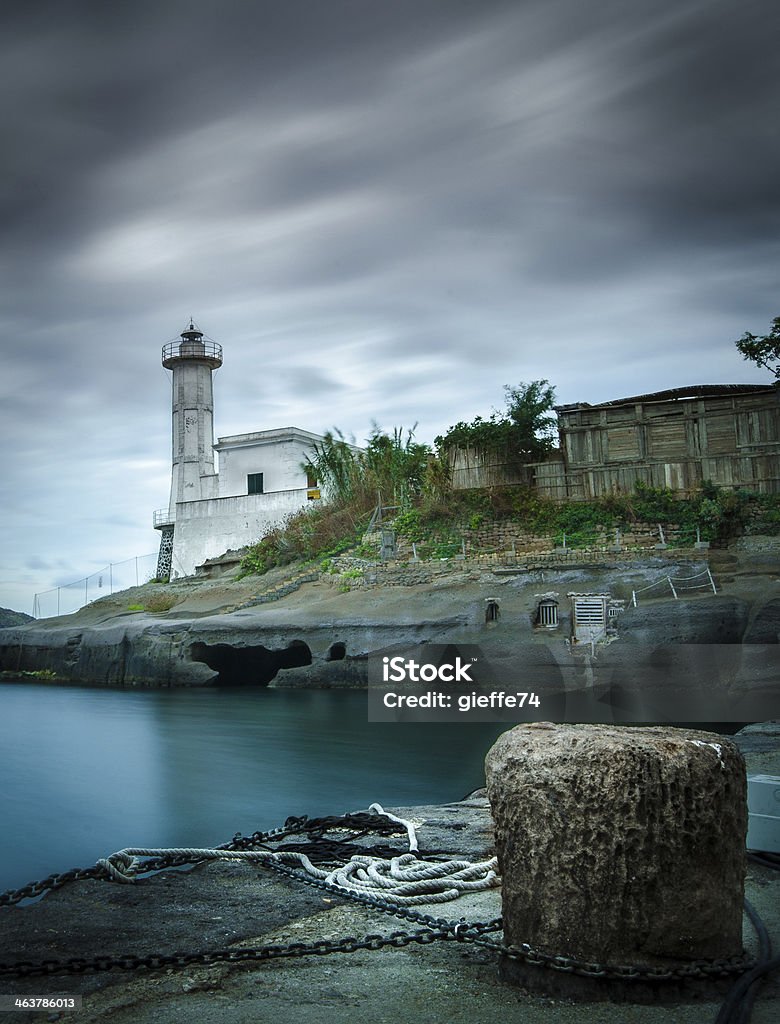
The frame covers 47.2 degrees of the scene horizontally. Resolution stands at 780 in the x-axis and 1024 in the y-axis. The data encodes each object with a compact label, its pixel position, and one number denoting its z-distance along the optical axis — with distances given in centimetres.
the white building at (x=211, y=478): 3647
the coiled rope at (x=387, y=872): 441
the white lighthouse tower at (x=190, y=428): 3922
